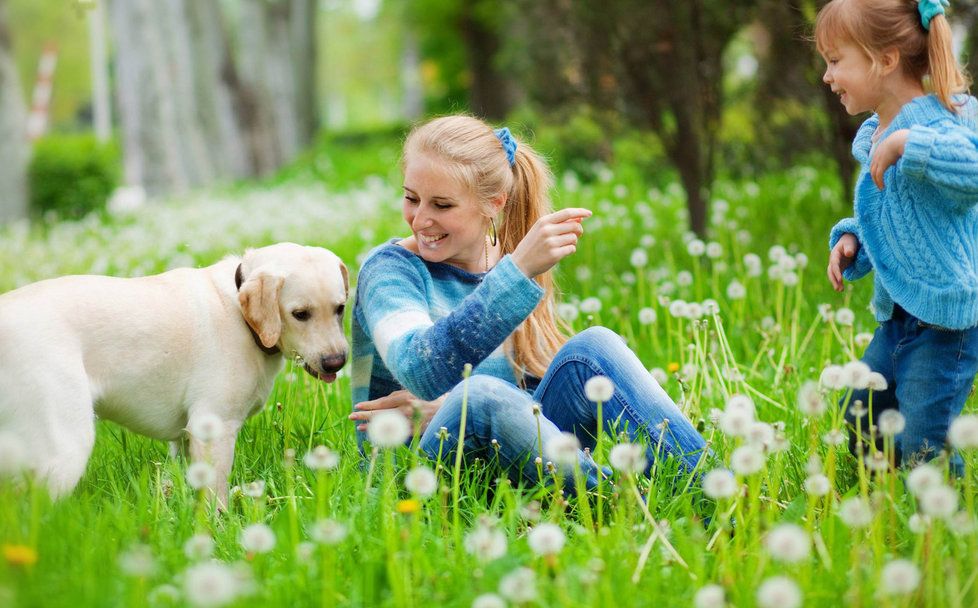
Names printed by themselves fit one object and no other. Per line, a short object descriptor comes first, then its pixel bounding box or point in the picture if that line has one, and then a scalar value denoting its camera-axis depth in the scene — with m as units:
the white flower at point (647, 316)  4.38
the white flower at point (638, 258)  4.82
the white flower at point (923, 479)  2.12
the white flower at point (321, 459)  2.31
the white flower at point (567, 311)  4.61
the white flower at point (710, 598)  1.96
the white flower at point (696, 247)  4.57
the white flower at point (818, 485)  2.36
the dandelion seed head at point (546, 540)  2.17
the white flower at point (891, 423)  2.38
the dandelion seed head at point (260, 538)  2.23
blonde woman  2.98
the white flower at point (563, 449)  2.29
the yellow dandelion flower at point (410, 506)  2.37
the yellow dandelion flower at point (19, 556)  2.01
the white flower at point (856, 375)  2.56
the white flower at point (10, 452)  2.08
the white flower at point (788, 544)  1.96
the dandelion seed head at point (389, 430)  2.24
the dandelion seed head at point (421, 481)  2.25
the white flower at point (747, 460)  2.30
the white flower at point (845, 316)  4.00
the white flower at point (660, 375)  4.18
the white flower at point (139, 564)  1.84
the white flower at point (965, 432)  2.15
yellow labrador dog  2.93
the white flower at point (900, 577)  1.90
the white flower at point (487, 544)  2.28
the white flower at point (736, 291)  4.50
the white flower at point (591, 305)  4.26
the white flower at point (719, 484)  2.31
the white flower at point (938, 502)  2.05
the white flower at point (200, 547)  2.17
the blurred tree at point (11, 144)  13.98
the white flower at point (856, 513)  2.13
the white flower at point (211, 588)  1.72
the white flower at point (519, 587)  1.99
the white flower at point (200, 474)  2.39
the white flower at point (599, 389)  2.55
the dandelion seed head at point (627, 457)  2.33
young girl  2.88
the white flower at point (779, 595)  1.83
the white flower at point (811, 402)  2.36
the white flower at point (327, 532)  2.07
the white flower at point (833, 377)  2.61
